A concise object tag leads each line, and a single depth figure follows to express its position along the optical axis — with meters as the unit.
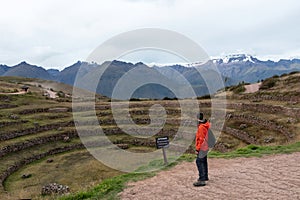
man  11.32
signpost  16.66
